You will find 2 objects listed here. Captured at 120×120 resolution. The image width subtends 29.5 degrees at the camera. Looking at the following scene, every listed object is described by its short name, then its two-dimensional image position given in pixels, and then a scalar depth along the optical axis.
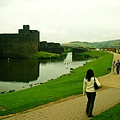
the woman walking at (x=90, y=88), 9.24
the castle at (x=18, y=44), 66.56
